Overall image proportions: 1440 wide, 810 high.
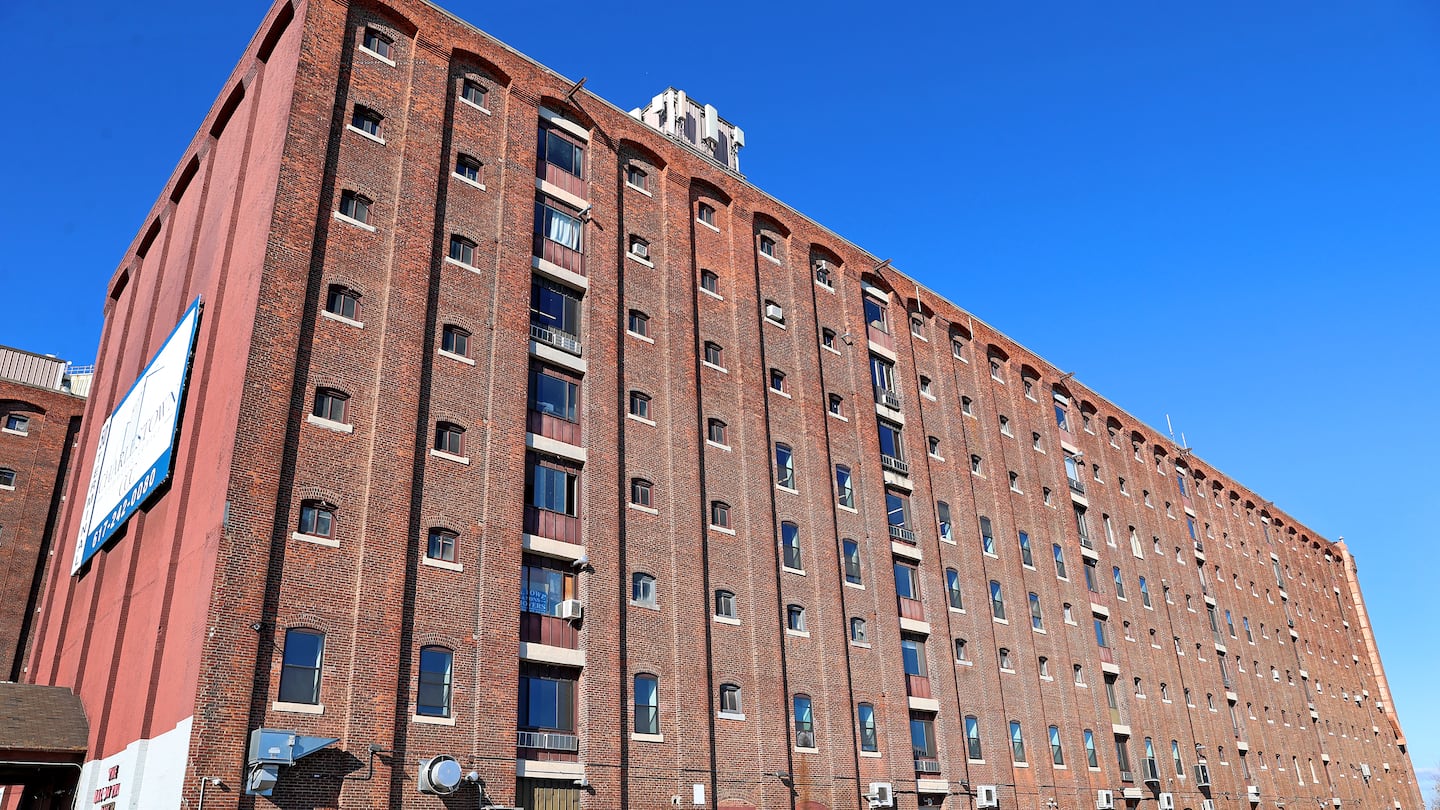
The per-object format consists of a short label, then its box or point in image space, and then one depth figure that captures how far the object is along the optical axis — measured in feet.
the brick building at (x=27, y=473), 134.10
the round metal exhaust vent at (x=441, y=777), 72.13
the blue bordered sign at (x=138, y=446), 88.84
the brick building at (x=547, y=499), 73.72
